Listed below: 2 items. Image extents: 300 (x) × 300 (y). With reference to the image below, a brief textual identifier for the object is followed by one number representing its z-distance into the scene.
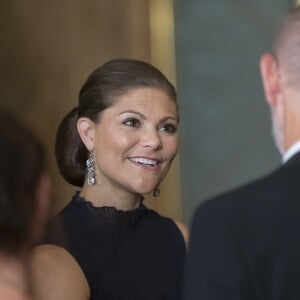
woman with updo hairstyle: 2.84
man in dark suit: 2.32
